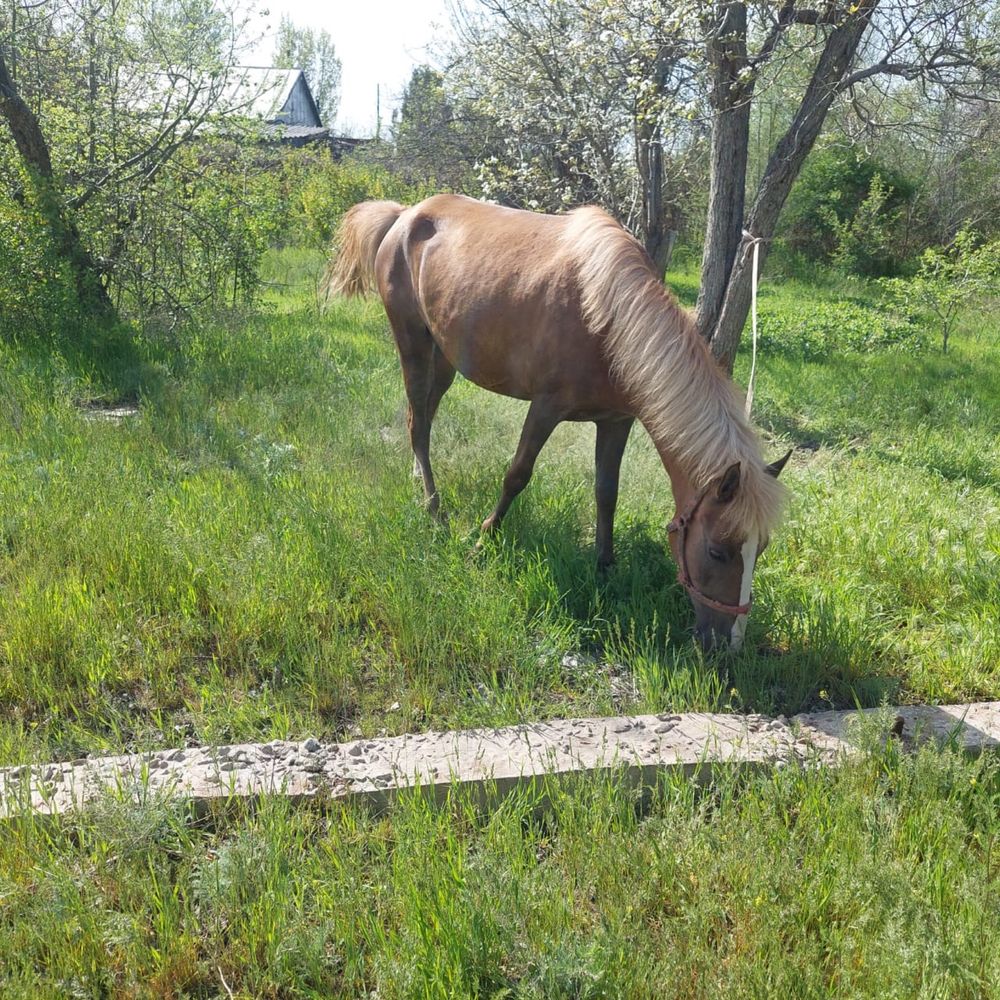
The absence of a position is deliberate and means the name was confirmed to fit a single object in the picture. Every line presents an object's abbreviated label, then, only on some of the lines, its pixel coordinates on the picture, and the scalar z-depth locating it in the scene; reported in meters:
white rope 3.44
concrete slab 2.45
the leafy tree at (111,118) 7.64
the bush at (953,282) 11.12
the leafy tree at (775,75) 5.83
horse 3.31
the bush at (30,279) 7.19
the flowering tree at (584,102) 6.90
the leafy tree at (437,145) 16.47
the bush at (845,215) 20.69
